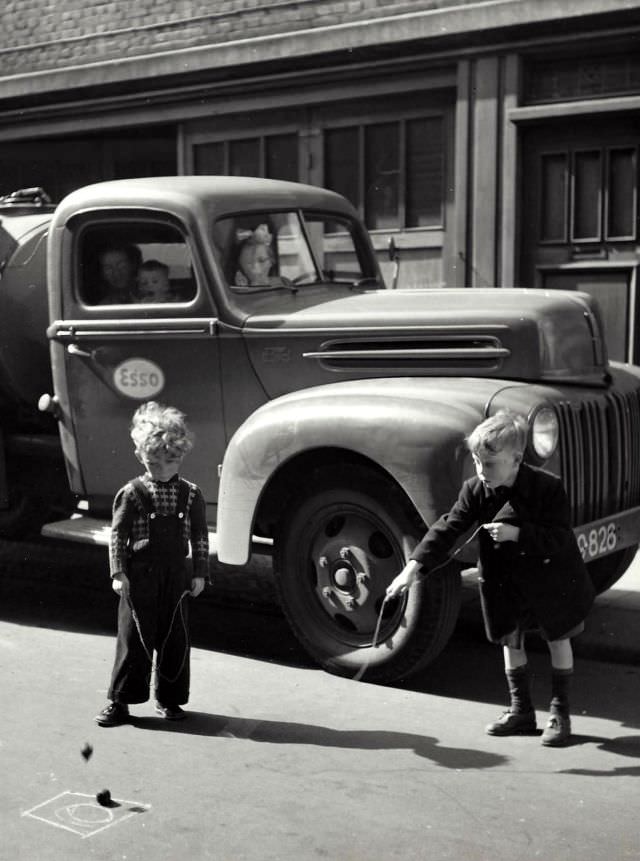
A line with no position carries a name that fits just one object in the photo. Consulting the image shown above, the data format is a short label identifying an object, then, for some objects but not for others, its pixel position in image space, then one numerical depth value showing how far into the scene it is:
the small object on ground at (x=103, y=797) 4.11
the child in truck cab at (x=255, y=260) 6.51
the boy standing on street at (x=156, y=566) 5.07
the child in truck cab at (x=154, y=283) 6.54
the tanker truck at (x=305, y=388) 5.42
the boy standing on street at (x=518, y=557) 4.69
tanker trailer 7.20
